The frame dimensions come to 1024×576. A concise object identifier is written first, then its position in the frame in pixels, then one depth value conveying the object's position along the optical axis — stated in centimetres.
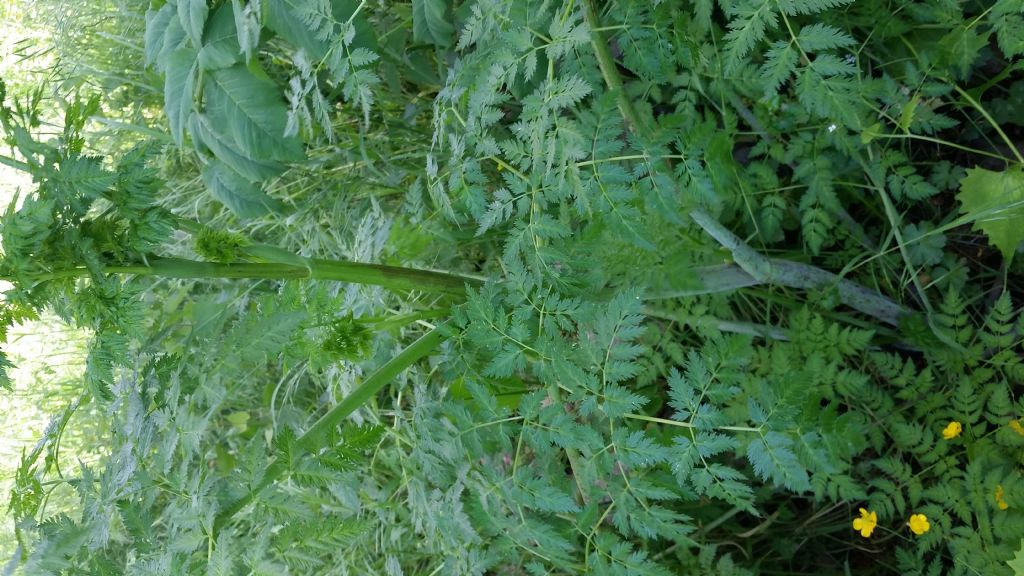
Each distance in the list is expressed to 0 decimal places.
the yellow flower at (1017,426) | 142
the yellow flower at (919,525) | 145
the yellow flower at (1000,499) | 138
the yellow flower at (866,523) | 152
